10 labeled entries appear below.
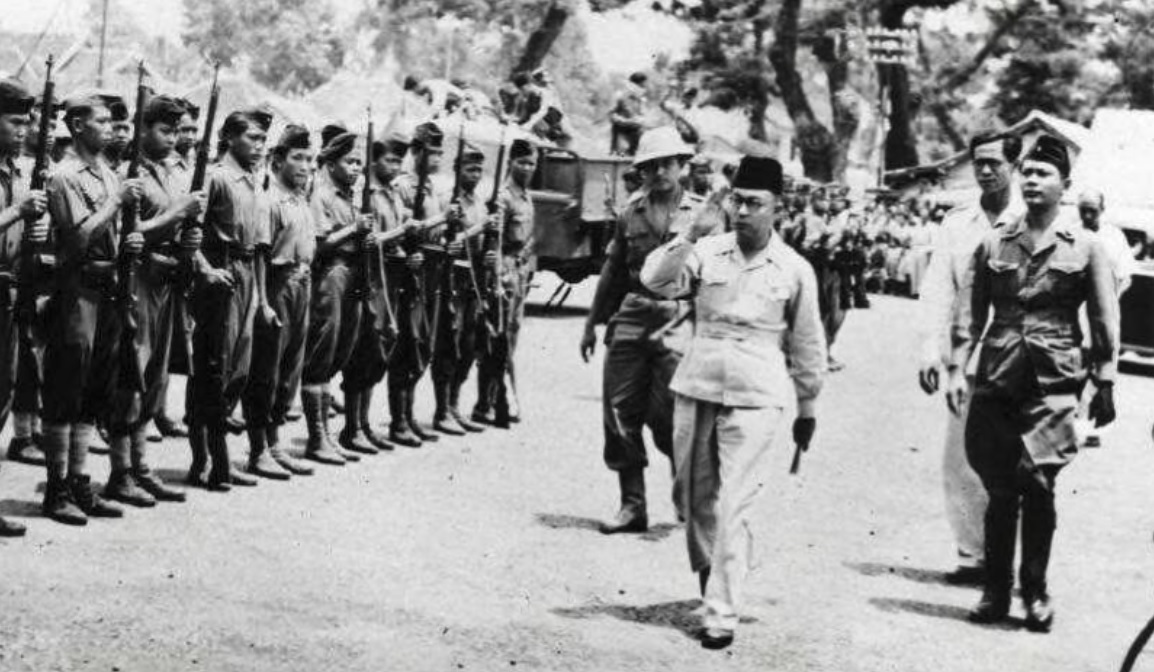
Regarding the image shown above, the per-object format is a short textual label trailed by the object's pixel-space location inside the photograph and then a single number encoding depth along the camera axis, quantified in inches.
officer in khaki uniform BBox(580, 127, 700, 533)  381.7
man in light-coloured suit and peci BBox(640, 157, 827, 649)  298.2
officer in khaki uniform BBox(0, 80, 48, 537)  316.8
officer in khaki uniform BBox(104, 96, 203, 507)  351.9
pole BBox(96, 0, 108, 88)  425.3
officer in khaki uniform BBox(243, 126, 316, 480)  391.9
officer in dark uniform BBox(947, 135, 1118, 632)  318.0
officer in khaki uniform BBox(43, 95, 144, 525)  330.0
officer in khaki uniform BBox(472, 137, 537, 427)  524.4
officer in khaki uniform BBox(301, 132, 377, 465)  428.1
